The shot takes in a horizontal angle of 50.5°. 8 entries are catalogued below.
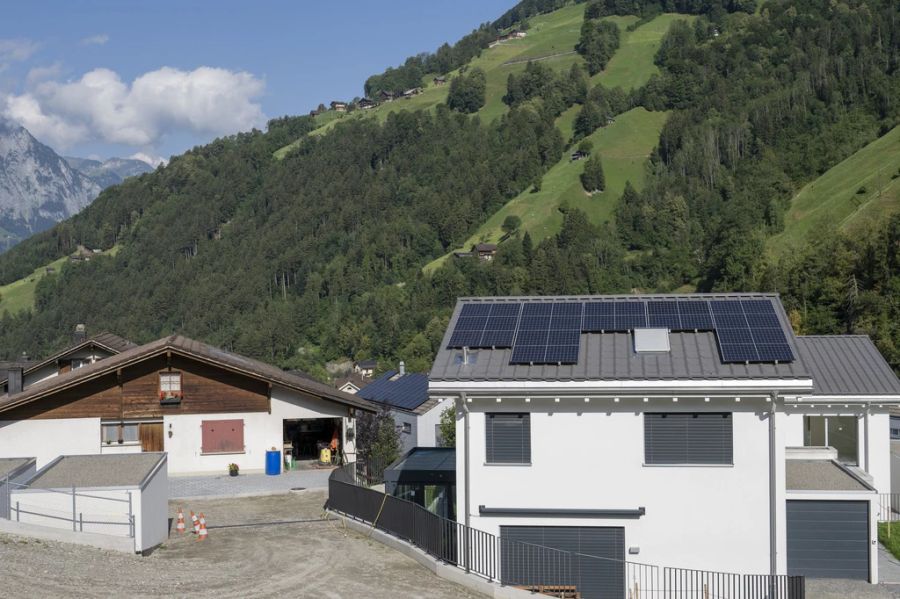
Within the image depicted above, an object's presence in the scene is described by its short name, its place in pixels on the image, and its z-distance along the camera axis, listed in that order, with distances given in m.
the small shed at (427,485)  23.05
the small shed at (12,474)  20.50
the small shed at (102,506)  19.72
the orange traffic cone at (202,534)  21.70
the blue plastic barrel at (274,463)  31.83
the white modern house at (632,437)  19.53
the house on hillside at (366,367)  147.50
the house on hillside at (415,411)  56.28
